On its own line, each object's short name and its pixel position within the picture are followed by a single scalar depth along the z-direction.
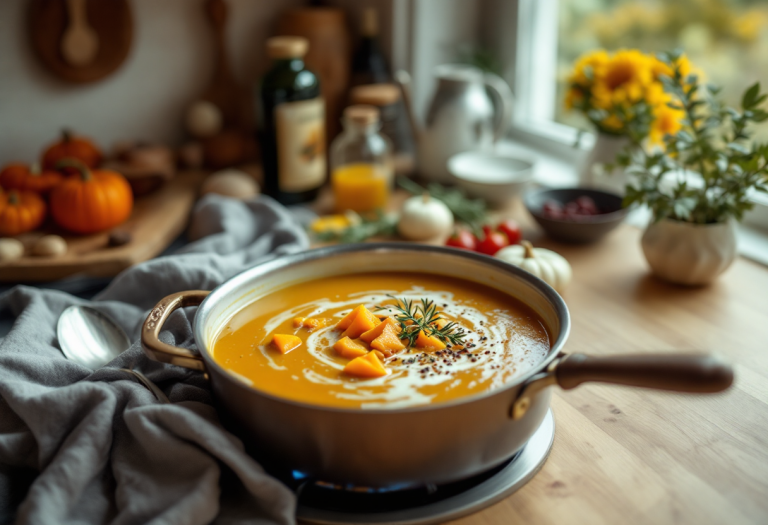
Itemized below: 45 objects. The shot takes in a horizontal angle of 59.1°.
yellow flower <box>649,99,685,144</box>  1.73
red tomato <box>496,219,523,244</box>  1.64
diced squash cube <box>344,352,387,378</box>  0.93
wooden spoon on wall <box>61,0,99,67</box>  2.01
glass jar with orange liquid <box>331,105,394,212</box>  1.88
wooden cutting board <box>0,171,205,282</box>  1.60
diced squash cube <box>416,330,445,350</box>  1.00
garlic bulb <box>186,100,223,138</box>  2.22
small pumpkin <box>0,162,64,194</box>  1.80
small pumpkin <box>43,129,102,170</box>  1.95
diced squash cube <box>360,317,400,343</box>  1.02
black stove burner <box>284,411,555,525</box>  0.84
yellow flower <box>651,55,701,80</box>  1.66
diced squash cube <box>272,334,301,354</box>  1.02
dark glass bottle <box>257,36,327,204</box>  1.86
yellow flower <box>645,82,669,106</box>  1.70
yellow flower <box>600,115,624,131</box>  1.75
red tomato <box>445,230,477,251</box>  1.56
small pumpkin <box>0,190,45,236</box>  1.69
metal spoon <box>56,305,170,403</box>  1.16
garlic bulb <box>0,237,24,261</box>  1.59
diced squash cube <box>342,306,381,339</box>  1.04
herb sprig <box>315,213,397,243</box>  1.70
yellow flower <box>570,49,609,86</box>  1.80
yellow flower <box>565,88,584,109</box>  1.87
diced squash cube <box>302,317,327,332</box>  1.09
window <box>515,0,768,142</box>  1.73
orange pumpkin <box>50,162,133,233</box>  1.70
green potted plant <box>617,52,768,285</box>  1.32
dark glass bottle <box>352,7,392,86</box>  2.22
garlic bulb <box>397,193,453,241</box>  1.68
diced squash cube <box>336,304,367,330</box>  1.07
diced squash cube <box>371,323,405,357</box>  0.99
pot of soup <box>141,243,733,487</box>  0.76
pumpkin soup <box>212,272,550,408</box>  0.92
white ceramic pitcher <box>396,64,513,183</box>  2.00
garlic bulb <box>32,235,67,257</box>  1.61
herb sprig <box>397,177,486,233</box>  1.79
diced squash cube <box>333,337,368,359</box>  0.98
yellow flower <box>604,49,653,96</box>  1.71
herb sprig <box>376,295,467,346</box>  1.02
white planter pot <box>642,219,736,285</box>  1.38
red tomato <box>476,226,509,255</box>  1.56
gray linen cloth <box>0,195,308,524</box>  0.82
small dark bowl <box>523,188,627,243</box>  1.60
